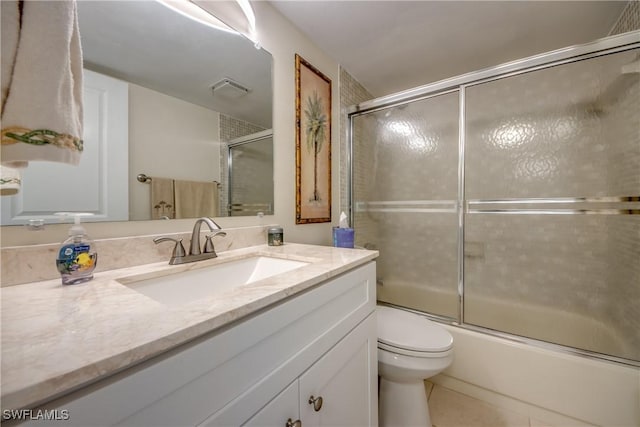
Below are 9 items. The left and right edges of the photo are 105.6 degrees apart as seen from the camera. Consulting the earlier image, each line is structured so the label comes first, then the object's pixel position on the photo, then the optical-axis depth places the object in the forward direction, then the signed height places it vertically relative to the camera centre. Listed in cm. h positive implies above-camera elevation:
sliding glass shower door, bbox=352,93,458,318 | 171 +11
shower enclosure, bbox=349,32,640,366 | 124 +10
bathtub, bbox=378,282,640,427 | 106 -80
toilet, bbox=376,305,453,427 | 99 -63
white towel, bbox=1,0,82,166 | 38 +20
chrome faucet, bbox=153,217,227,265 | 80 -13
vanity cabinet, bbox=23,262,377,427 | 31 -29
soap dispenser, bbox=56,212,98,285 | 56 -11
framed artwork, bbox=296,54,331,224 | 142 +42
